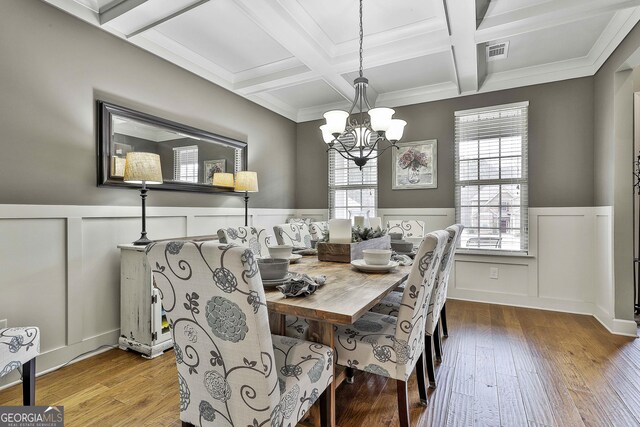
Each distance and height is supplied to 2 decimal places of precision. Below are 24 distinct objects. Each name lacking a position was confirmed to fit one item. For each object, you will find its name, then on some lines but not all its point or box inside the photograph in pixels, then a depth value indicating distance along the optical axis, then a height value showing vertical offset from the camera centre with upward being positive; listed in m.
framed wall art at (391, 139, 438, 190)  3.87 +0.60
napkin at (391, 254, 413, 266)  1.98 -0.31
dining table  1.11 -0.34
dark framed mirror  2.37 +0.59
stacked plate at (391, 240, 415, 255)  2.38 -0.27
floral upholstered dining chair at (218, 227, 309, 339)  1.76 -0.19
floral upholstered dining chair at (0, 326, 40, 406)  1.43 -0.67
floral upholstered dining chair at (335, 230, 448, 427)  1.34 -0.59
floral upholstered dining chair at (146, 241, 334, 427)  0.90 -0.41
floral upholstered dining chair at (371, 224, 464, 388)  1.79 -0.58
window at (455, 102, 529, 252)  3.46 +0.41
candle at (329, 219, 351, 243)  2.08 -0.12
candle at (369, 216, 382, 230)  2.82 -0.09
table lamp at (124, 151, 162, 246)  2.25 +0.31
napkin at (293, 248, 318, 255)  2.41 -0.31
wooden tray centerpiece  2.03 -0.23
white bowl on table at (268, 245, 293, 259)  1.90 -0.24
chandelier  2.19 +0.64
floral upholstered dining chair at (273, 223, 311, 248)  2.72 -0.20
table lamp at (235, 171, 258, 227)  3.31 +0.34
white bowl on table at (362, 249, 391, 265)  1.73 -0.25
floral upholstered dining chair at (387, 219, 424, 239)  3.31 -0.17
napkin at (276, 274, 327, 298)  1.25 -0.31
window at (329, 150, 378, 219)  4.29 +0.35
